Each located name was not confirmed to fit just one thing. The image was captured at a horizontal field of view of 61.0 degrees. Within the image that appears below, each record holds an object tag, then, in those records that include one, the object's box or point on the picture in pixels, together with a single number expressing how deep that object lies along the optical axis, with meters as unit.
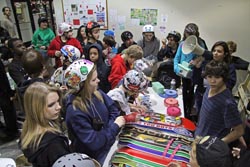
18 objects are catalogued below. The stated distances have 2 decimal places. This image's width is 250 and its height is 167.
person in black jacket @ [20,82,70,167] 1.16
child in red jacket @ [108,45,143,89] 2.48
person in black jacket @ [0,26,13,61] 3.59
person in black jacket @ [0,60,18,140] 2.60
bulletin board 4.71
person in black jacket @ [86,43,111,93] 2.58
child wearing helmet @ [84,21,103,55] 3.20
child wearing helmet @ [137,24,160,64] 3.61
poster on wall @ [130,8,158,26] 4.47
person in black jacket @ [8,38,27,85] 2.45
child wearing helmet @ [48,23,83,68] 3.35
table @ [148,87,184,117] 2.13
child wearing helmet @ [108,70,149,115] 1.75
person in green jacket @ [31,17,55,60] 3.90
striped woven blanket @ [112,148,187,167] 1.30
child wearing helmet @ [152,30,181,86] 3.10
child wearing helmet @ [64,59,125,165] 1.31
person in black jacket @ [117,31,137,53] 3.35
